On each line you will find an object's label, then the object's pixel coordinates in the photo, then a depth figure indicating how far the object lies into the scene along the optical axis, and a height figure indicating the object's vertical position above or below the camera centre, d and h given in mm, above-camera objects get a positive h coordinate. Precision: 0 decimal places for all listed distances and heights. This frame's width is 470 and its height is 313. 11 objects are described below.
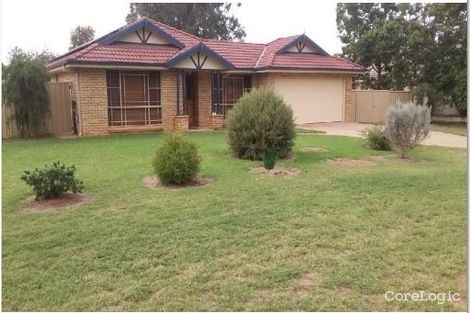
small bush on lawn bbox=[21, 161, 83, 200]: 6605 -913
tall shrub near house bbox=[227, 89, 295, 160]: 10602 -310
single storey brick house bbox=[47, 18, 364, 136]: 16406 +1492
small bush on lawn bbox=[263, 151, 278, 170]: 9109 -933
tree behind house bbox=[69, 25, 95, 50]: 40625 +6988
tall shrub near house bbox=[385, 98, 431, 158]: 10648 -293
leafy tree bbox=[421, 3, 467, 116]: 22297 +2804
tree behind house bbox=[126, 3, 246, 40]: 34906 +7482
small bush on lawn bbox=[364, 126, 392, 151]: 12312 -749
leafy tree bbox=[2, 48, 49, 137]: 15125 +891
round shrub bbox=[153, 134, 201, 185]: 7684 -774
